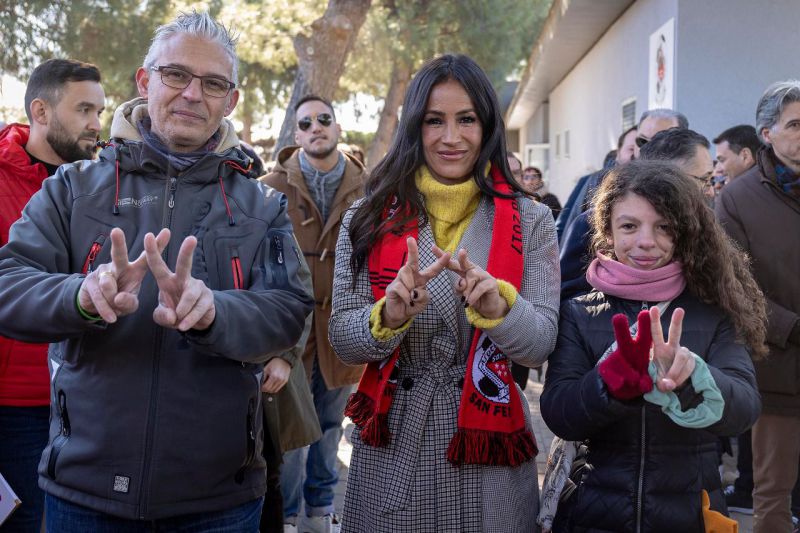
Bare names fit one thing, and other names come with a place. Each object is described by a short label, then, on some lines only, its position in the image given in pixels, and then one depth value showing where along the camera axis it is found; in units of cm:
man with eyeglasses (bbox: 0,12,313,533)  211
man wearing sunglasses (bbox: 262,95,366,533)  484
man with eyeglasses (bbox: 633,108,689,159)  512
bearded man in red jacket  318
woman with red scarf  249
